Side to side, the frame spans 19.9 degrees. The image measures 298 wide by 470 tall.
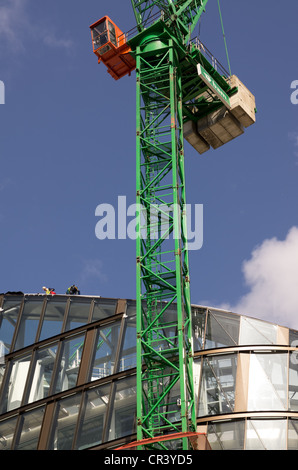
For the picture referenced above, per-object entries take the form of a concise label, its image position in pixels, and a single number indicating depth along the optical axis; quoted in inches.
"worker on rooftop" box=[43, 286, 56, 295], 2136.4
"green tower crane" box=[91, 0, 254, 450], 1749.5
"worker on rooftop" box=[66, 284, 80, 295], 2169.0
